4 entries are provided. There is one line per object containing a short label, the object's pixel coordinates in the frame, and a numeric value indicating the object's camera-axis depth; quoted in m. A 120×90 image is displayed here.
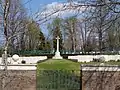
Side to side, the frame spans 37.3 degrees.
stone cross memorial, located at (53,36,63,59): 25.66
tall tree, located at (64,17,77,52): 36.53
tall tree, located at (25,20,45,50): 33.94
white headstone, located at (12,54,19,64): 17.76
